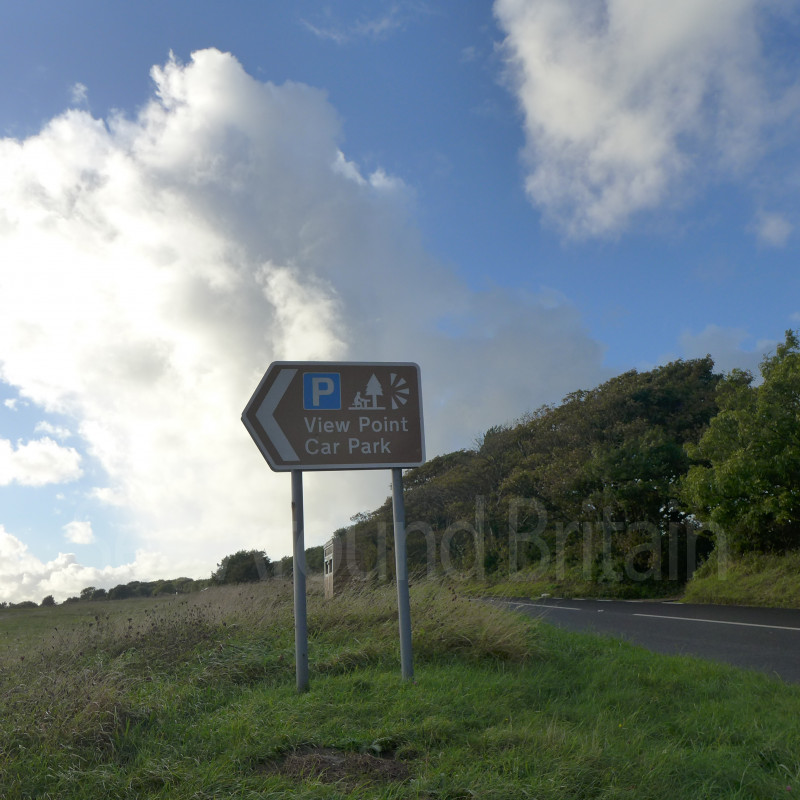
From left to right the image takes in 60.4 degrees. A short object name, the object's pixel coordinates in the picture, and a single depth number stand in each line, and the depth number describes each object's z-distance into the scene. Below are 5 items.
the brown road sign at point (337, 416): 6.56
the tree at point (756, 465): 17.89
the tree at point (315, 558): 34.48
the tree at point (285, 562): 31.47
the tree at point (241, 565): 30.80
